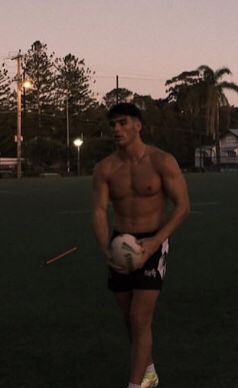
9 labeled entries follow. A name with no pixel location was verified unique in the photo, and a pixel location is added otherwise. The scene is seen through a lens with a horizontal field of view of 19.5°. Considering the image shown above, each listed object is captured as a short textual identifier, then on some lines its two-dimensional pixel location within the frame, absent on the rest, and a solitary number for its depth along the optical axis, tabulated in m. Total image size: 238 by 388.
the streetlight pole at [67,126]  70.25
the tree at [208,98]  80.38
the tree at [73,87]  93.19
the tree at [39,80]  90.38
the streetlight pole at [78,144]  65.62
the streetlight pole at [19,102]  58.03
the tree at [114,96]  113.25
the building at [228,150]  103.56
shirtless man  4.34
